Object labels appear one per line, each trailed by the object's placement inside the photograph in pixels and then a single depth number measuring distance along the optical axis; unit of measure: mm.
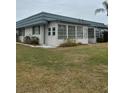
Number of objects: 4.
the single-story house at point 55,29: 7793
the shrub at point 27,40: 8384
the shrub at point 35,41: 8052
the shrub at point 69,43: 7482
